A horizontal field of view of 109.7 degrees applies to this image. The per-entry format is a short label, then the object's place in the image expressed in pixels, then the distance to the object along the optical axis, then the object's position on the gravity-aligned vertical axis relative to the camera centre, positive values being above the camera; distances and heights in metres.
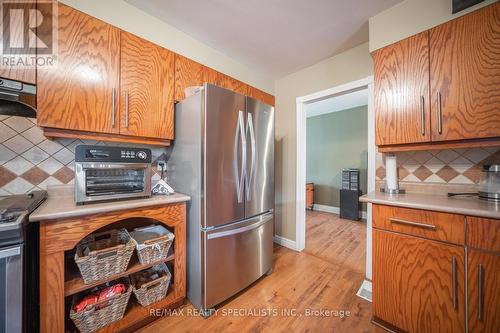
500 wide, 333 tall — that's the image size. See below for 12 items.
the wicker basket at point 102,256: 1.06 -0.57
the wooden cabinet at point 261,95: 2.30 +1.02
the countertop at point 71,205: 0.94 -0.24
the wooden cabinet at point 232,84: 2.00 +1.01
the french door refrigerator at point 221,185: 1.35 -0.14
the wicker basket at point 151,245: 1.27 -0.58
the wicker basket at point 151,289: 1.27 -0.90
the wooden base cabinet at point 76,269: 0.95 -0.65
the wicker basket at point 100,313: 1.05 -0.91
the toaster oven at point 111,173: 1.13 -0.04
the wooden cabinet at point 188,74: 1.65 +0.94
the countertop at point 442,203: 0.94 -0.22
